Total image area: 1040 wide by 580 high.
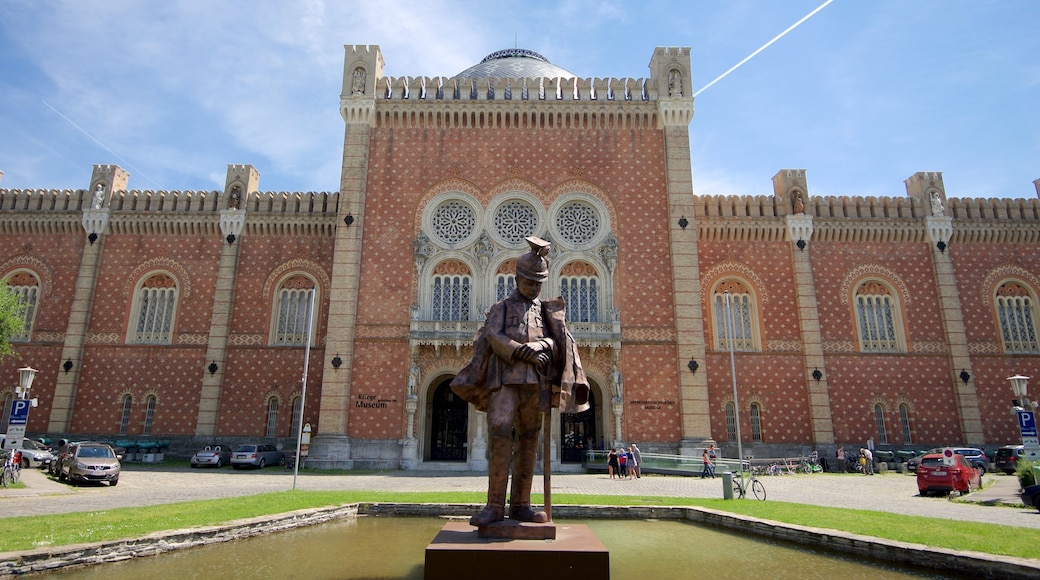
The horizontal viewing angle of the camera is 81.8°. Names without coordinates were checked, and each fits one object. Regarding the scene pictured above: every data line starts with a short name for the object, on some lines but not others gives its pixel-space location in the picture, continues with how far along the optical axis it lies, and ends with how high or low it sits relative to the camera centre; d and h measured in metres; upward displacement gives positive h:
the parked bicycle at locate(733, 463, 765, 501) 16.59 -1.45
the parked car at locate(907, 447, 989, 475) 27.55 -1.00
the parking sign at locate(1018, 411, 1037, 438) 19.12 +0.35
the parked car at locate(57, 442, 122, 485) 20.17 -1.22
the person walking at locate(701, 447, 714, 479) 25.45 -1.44
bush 16.75 -1.08
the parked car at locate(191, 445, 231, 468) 28.39 -1.36
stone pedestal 6.77 -1.44
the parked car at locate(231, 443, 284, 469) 28.00 -1.28
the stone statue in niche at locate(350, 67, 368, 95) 32.78 +18.71
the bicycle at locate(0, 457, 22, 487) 18.58 -1.45
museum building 29.59 +7.46
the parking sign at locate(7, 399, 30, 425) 20.55 +0.49
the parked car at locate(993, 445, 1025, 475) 27.41 -0.99
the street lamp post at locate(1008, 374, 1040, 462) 19.06 +0.13
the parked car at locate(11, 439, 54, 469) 25.42 -1.26
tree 26.22 +4.61
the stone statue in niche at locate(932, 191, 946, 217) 33.93 +12.59
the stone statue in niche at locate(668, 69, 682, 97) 32.88 +18.81
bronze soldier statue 8.09 +0.74
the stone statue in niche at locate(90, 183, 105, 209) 34.28 +12.74
